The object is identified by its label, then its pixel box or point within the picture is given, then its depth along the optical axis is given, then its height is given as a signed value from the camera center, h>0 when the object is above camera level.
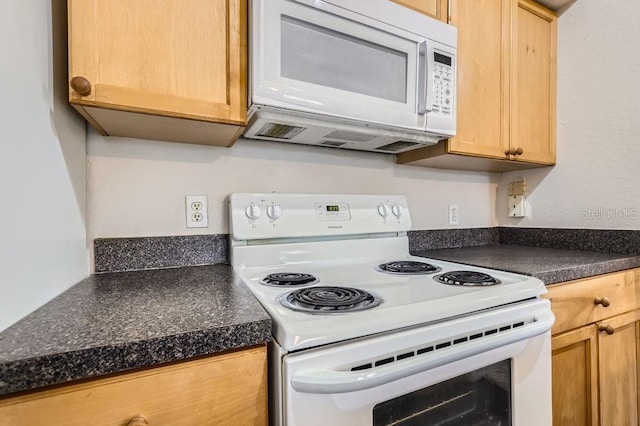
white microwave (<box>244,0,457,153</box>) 0.89 +0.44
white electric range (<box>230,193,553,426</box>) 0.57 -0.26
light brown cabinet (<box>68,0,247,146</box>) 0.74 +0.38
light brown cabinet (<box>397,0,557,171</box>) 1.30 +0.54
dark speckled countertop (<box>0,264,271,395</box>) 0.44 -0.20
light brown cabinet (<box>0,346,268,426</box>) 0.45 -0.29
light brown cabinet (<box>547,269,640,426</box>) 1.04 -0.51
